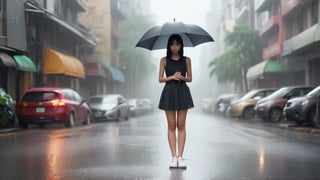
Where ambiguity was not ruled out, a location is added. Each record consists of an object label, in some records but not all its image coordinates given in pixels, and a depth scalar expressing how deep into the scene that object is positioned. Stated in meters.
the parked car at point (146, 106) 45.18
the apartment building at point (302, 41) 30.75
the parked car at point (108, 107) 28.14
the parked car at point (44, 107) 21.10
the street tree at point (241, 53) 50.56
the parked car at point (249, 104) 29.00
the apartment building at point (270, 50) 42.28
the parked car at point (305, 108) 18.47
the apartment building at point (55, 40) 30.64
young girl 8.65
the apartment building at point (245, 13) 59.88
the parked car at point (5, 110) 18.19
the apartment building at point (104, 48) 48.31
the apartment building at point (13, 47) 24.58
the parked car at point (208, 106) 46.31
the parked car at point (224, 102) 37.36
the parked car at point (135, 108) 39.62
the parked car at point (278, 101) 23.63
